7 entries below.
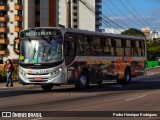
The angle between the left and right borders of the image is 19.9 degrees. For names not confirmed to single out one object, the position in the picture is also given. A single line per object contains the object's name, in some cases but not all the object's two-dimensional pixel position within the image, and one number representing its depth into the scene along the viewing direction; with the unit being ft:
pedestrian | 90.81
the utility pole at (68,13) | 108.86
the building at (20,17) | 342.85
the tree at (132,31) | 476.87
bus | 75.36
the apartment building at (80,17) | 526.57
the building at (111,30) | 584.19
